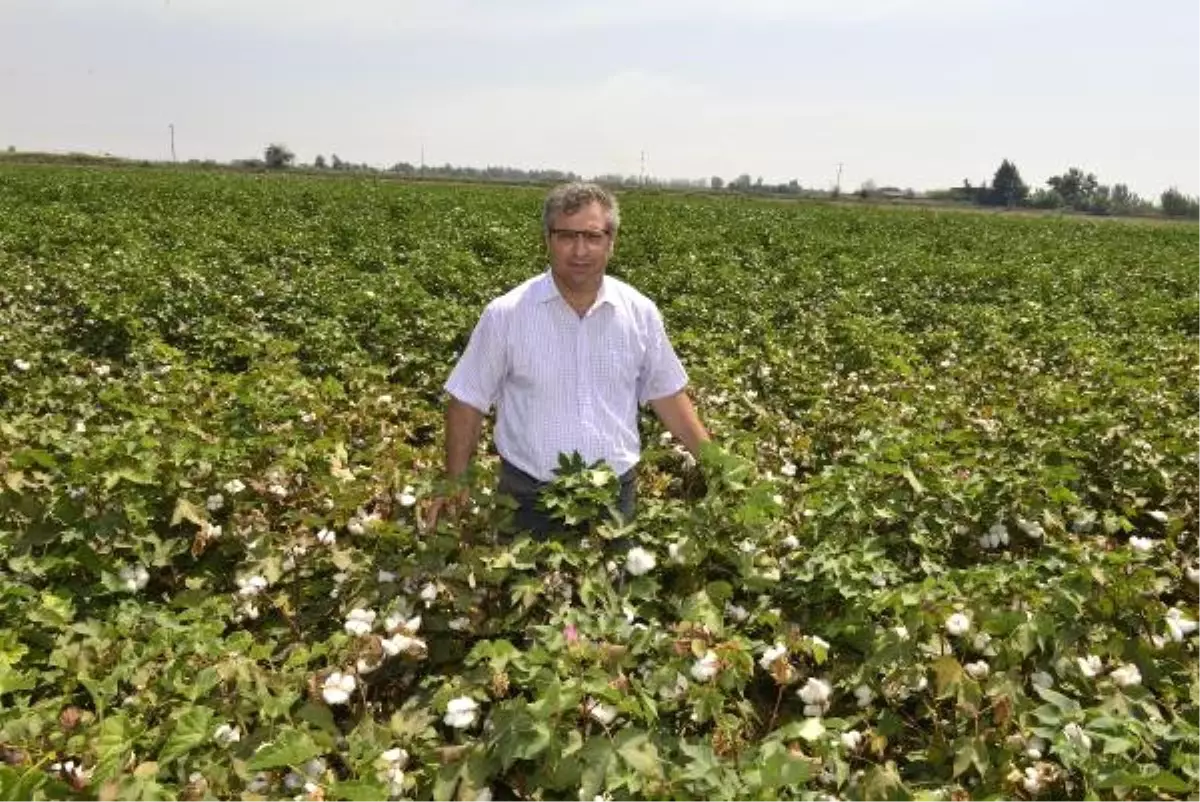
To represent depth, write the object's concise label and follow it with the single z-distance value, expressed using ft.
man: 9.57
